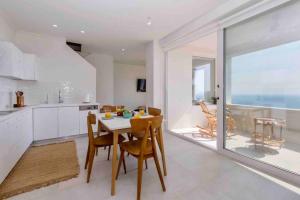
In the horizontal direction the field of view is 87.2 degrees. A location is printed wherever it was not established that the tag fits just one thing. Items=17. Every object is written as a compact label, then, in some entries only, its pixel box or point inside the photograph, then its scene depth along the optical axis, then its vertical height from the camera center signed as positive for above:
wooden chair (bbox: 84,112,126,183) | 2.11 -0.64
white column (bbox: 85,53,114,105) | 6.08 +0.79
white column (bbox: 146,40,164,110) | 4.57 +0.63
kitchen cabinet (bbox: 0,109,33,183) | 1.98 -0.65
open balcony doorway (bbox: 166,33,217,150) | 4.58 +0.26
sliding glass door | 2.06 +0.13
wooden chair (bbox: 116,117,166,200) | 1.71 -0.63
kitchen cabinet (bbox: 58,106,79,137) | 3.83 -0.61
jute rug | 1.95 -1.10
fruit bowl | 2.45 -0.28
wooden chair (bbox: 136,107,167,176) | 2.19 -0.60
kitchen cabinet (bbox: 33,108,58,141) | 3.55 -0.62
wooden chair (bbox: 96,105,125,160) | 3.32 -0.27
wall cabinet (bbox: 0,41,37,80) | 2.75 +0.66
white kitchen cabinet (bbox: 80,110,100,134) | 4.10 -0.65
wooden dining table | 1.80 -0.39
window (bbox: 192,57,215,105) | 5.32 +0.59
